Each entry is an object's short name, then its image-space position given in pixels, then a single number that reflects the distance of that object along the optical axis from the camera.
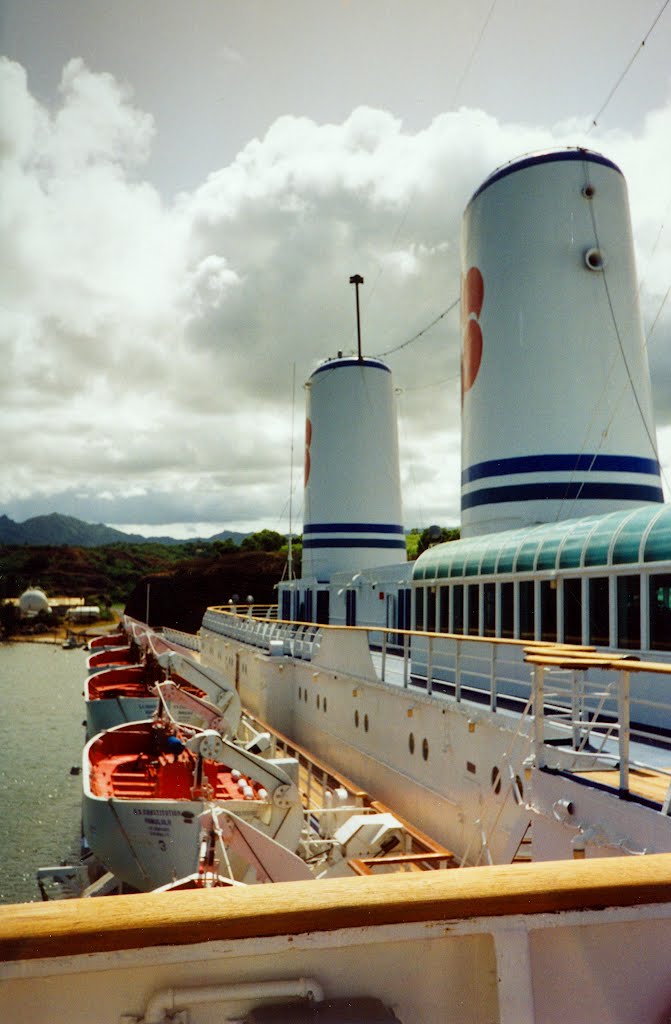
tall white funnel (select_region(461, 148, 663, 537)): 24.25
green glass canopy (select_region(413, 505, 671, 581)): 13.04
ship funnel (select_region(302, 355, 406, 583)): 41.12
